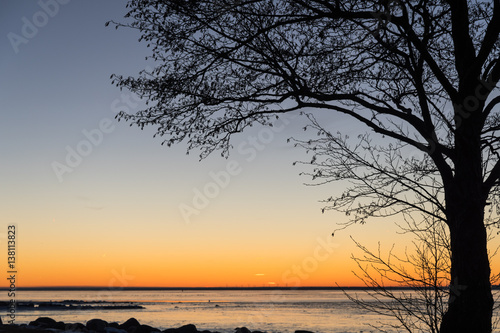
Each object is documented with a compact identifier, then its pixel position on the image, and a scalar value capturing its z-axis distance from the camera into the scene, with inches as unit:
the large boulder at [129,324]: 718.5
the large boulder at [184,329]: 669.2
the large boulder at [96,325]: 609.6
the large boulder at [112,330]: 585.2
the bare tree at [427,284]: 235.6
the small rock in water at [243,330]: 737.6
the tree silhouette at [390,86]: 283.3
